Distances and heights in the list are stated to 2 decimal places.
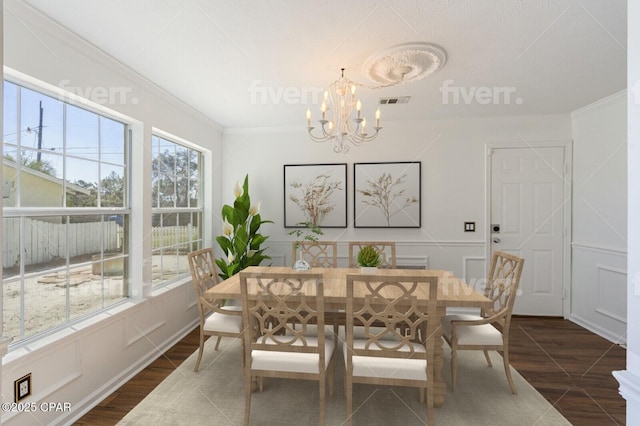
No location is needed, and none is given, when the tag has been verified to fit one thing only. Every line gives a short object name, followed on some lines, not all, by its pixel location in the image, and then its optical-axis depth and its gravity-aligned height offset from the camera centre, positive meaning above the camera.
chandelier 2.19 +1.02
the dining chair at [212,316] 2.36 -0.85
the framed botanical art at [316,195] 3.93 +0.23
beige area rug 1.90 -1.32
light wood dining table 1.90 -0.57
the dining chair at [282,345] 1.75 -0.82
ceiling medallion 2.05 +1.10
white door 3.62 -0.06
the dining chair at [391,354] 1.68 -0.83
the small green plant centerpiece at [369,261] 2.51 -0.41
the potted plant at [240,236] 3.50 -0.30
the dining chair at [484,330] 2.12 -0.87
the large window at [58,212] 1.69 +0.00
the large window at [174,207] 2.93 +0.05
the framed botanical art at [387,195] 3.81 +0.22
